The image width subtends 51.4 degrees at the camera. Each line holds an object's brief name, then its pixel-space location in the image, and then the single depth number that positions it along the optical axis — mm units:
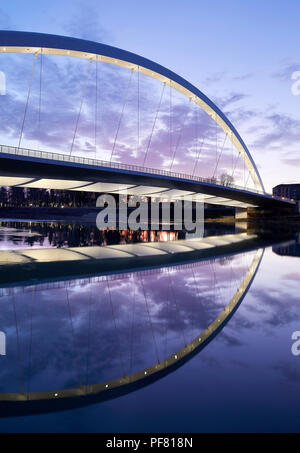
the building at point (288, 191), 147438
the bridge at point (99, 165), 21641
